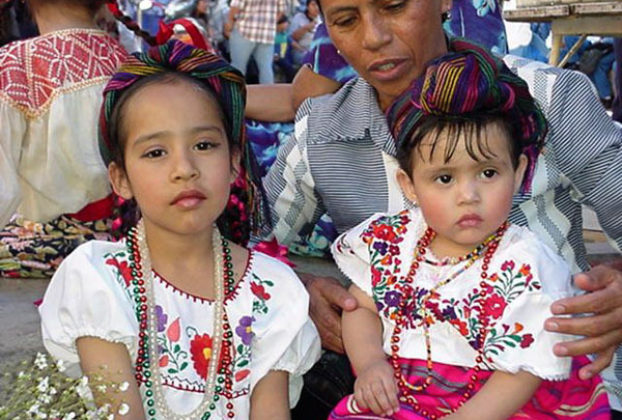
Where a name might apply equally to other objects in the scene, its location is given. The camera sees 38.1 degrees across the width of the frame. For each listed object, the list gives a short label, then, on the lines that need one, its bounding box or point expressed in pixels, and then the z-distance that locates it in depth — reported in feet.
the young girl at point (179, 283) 6.58
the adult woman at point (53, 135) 9.68
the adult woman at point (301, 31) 38.01
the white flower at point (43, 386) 4.68
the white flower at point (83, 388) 5.06
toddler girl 6.58
